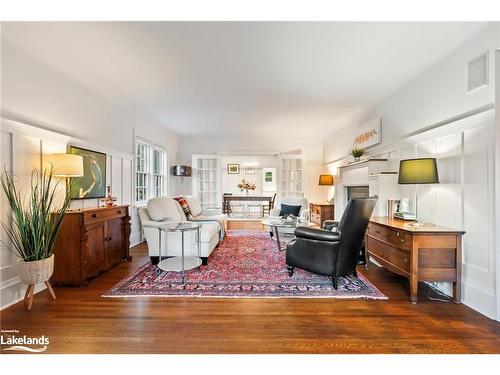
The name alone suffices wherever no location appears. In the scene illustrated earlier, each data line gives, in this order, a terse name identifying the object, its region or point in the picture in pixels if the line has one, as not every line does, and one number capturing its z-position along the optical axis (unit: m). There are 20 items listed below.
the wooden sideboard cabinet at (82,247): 2.65
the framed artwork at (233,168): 10.00
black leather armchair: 2.56
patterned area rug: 2.46
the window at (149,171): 5.02
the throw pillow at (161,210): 3.54
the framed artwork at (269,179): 10.40
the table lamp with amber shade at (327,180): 6.20
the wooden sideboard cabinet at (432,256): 2.23
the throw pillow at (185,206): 4.61
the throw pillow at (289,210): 5.27
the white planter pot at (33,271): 2.14
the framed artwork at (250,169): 10.45
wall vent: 2.09
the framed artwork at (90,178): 3.11
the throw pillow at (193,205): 5.05
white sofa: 3.39
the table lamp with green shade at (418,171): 2.39
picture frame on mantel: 3.92
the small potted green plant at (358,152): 4.32
